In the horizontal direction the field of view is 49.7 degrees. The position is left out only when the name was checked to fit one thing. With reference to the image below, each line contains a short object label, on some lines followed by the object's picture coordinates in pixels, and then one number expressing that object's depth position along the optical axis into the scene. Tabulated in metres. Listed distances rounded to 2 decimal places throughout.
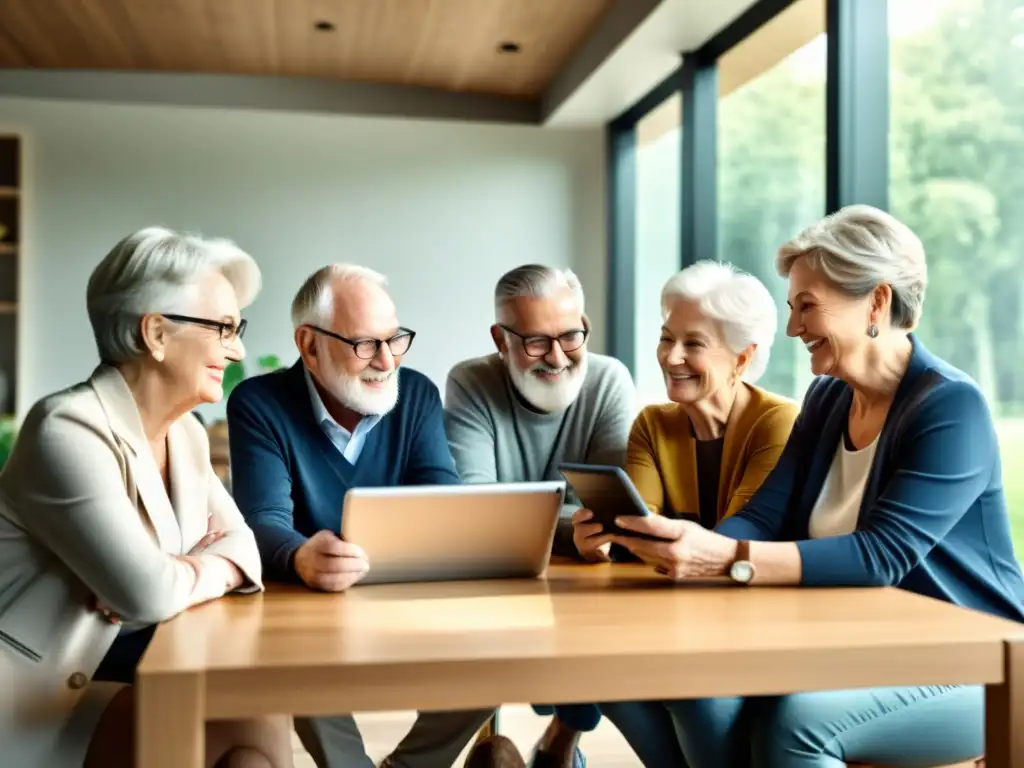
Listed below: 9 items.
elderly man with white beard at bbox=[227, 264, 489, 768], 2.10
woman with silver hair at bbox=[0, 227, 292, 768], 1.52
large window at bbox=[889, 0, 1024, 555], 2.93
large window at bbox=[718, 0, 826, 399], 4.06
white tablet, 1.71
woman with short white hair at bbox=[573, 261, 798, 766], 2.25
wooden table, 1.24
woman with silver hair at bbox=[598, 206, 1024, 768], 1.66
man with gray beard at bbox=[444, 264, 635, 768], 2.50
